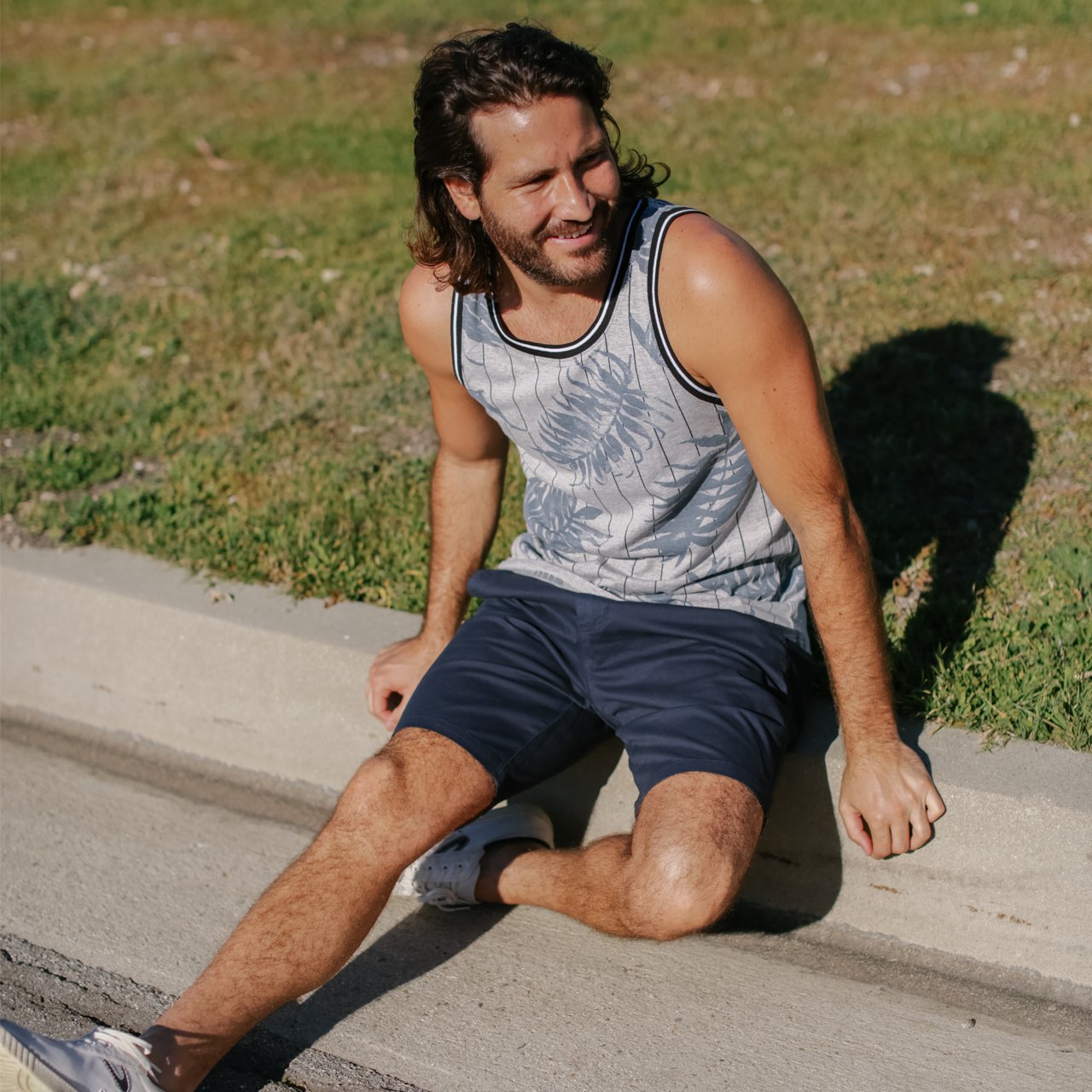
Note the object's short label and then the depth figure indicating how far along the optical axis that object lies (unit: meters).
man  2.69
